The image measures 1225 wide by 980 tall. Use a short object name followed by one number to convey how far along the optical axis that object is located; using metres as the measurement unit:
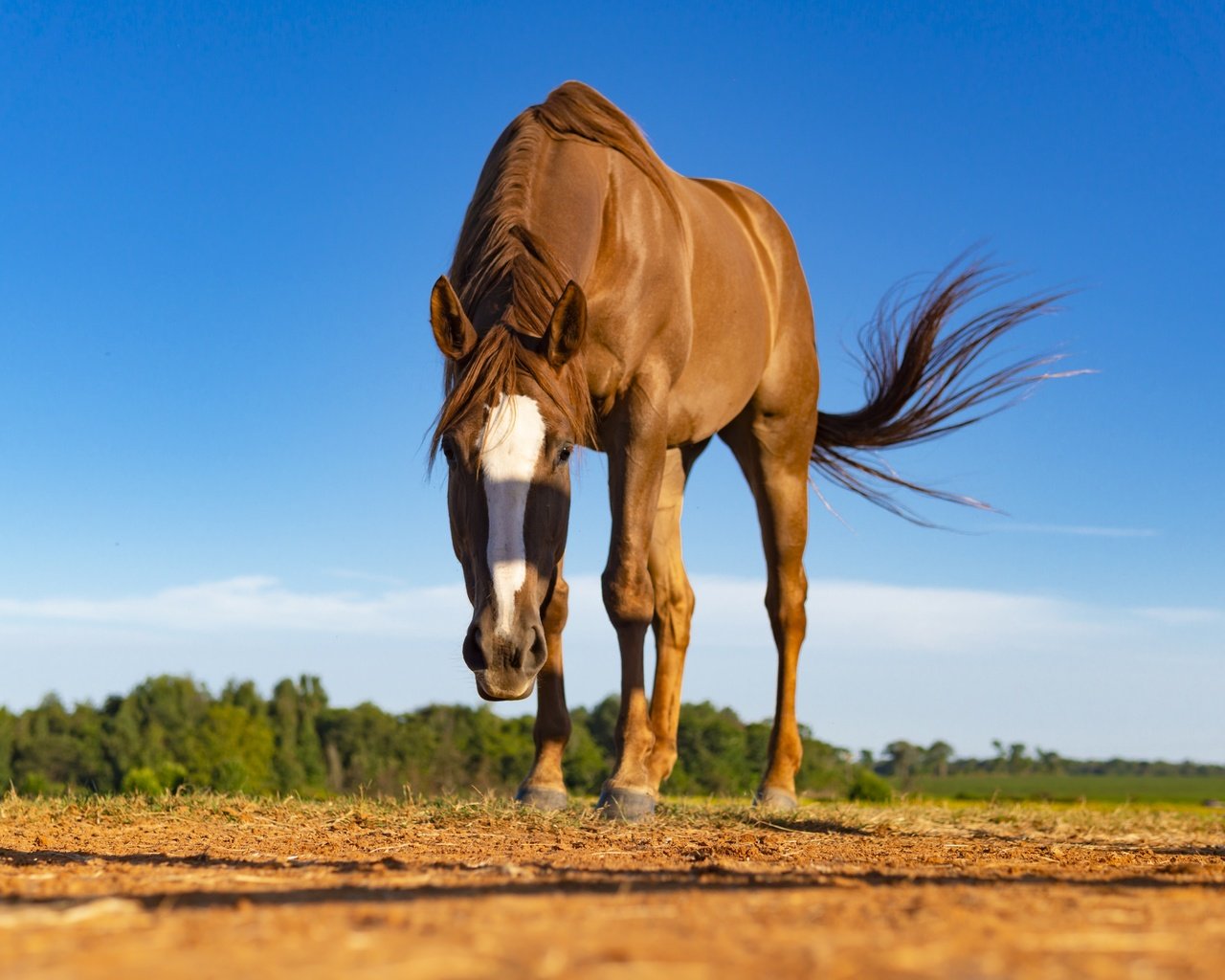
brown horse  4.30
